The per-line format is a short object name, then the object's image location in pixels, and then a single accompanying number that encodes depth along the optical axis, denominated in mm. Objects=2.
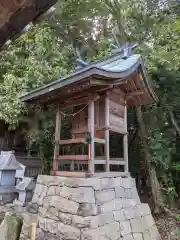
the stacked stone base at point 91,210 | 3488
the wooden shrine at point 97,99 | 3690
